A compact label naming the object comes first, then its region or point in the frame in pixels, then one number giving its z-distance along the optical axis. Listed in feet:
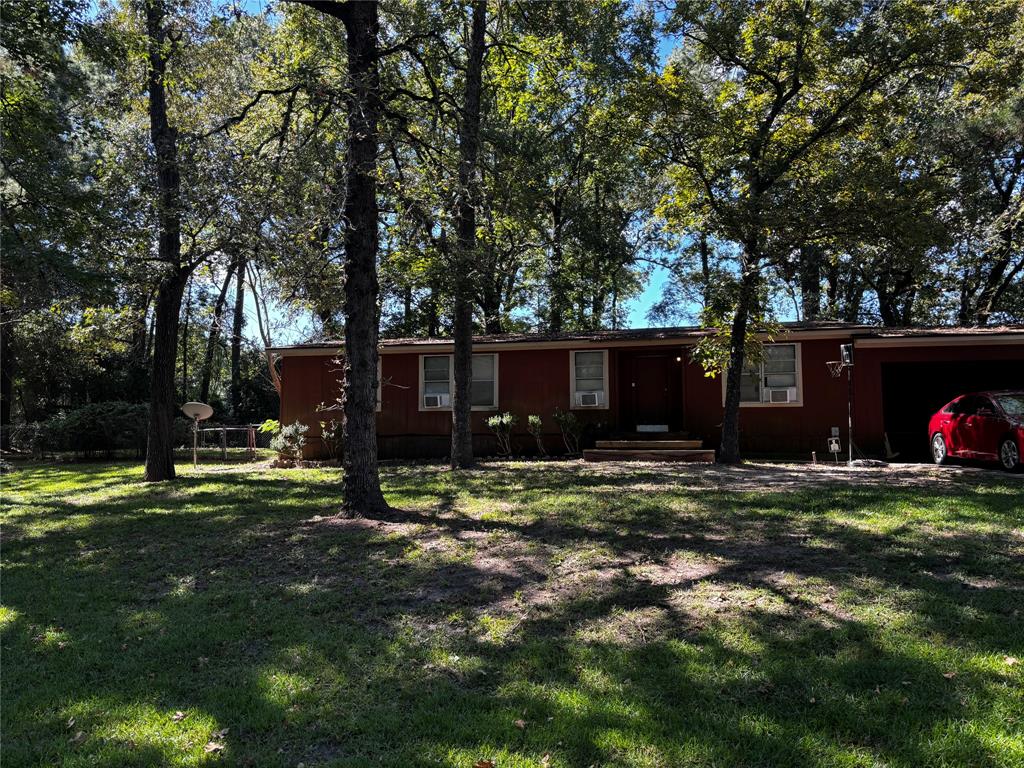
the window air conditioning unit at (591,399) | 45.70
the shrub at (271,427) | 48.01
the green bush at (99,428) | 56.54
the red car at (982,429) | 30.32
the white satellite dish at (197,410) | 41.50
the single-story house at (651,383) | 41.75
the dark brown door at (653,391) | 46.75
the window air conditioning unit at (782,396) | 43.06
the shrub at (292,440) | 46.06
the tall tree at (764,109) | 32.48
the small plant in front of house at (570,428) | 44.60
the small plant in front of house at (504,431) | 44.83
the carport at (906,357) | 40.50
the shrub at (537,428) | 44.34
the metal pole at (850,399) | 37.30
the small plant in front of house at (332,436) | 46.21
